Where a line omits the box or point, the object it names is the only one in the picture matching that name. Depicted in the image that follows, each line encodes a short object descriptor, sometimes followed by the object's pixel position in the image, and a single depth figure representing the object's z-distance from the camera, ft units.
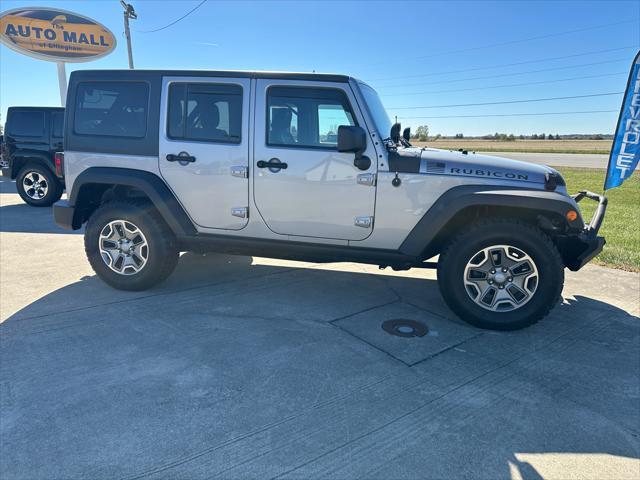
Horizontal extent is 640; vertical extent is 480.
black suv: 30.89
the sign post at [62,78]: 63.62
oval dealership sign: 57.77
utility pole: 70.93
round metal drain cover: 11.46
